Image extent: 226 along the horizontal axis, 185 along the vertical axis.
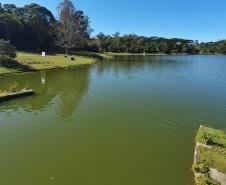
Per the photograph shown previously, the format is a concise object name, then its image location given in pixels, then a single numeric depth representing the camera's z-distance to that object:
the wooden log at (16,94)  18.43
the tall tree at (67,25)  59.80
